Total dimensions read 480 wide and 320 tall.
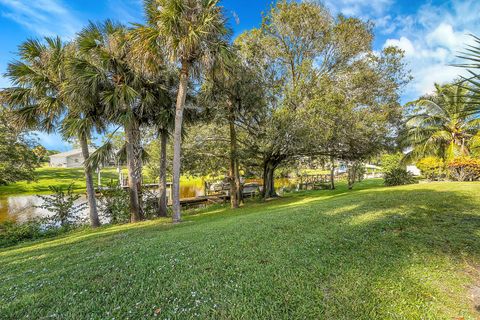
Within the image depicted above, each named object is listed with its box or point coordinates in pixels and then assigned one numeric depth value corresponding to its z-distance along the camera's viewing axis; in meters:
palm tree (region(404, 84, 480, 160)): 15.97
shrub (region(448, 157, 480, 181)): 12.46
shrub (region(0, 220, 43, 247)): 8.48
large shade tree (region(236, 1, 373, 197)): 10.95
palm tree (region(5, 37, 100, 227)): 8.82
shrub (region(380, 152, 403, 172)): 15.08
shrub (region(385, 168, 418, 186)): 14.62
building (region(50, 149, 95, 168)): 54.03
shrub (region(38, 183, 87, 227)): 10.28
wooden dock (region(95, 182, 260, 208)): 16.00
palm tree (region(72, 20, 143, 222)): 8.41
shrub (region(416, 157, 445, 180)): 15.25
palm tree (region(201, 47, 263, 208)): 10.65
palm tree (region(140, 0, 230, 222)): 7.54
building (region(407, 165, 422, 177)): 29.31
